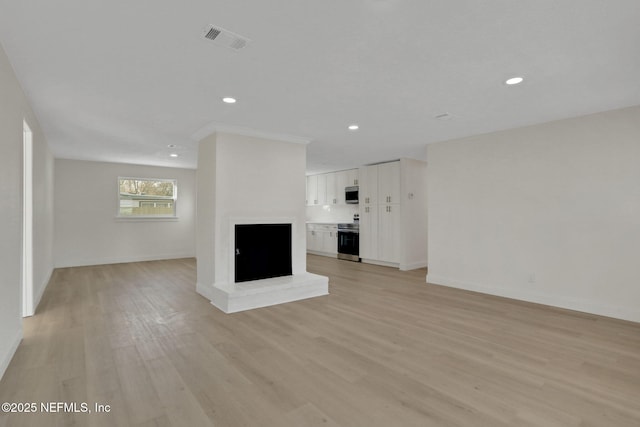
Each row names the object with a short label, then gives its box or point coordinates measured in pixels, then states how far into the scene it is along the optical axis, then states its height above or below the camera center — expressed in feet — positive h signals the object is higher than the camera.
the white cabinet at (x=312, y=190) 31.07 +2.40
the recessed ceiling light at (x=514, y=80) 9.38 +4.10
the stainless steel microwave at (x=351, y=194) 26.08 +1.61
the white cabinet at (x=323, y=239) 28.17 -2.47
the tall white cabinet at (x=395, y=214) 22.33 -0.08
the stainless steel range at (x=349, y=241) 25.80 -2.39
